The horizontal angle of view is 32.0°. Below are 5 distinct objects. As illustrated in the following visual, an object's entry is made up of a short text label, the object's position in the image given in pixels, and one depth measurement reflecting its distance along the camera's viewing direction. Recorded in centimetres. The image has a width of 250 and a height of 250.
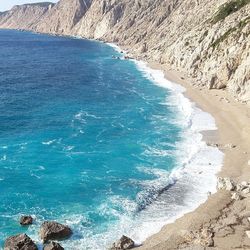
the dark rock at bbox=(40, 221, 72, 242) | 4489
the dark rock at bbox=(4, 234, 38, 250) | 4231
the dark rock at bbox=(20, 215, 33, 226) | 4816
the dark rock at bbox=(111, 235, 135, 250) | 4341
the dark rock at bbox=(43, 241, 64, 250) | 4241
